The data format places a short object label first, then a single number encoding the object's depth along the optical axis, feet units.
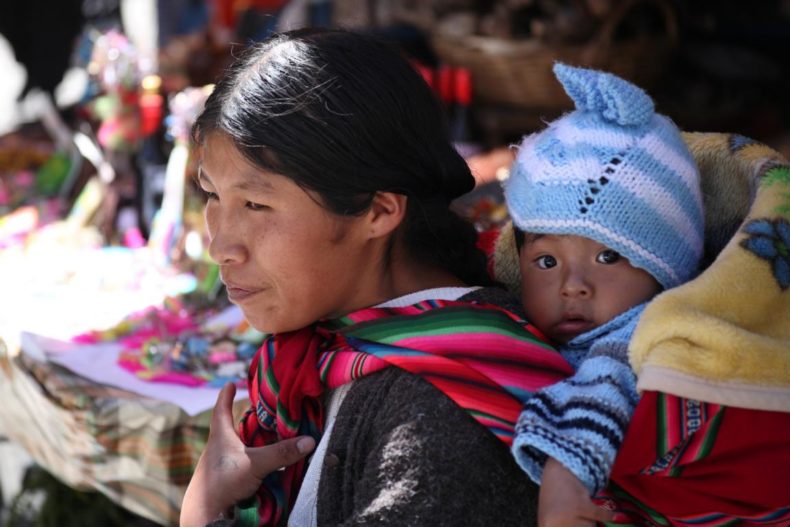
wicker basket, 12.19
